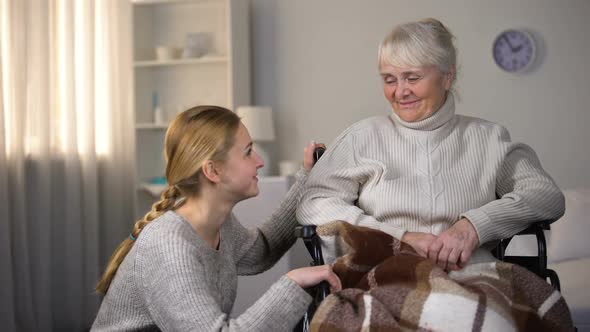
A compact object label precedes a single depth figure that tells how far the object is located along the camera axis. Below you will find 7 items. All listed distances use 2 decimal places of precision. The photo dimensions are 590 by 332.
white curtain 3.49
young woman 1.64
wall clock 4.25
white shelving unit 4.48
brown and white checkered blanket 1.49
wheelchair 1.74
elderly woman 1.96
